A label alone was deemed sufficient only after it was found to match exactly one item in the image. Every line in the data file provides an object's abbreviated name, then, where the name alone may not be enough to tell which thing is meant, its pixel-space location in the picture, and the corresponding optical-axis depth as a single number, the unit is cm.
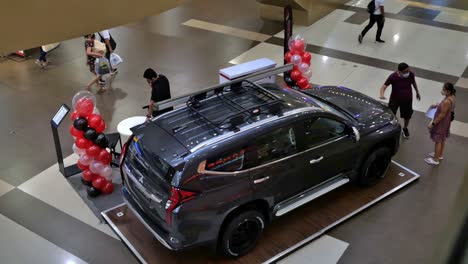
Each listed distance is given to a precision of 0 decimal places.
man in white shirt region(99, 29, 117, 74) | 1004
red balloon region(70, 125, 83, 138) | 663
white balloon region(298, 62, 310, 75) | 893
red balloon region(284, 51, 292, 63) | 893
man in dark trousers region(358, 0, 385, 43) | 1205
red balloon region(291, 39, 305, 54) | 887
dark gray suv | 511
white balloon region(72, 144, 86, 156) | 672
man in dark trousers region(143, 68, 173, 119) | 727
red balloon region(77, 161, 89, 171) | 678
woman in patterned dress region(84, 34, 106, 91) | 1007
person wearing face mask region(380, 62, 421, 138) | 765
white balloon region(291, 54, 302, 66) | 880
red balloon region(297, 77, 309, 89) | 898
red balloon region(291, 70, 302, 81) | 893
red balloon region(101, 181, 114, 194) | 685
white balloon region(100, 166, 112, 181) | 673
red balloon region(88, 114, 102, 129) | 664
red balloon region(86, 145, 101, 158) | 659
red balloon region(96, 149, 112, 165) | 668
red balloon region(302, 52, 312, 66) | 898
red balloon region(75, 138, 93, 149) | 661
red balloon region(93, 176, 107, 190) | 676
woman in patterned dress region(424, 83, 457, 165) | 691
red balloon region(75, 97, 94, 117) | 659
